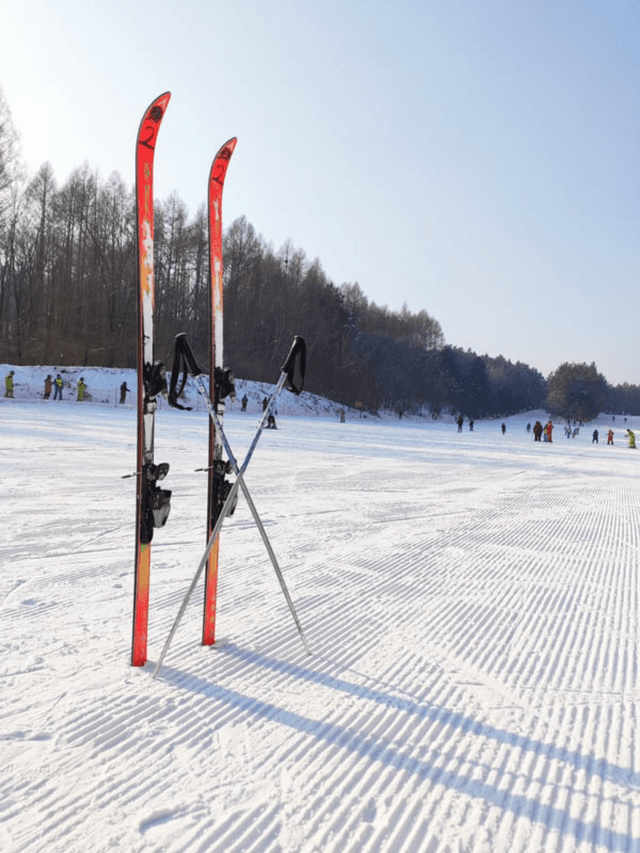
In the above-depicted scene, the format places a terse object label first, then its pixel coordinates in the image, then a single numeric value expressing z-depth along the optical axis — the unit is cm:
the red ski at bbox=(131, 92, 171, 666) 281
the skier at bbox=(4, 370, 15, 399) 2867
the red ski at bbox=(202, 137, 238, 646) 312
